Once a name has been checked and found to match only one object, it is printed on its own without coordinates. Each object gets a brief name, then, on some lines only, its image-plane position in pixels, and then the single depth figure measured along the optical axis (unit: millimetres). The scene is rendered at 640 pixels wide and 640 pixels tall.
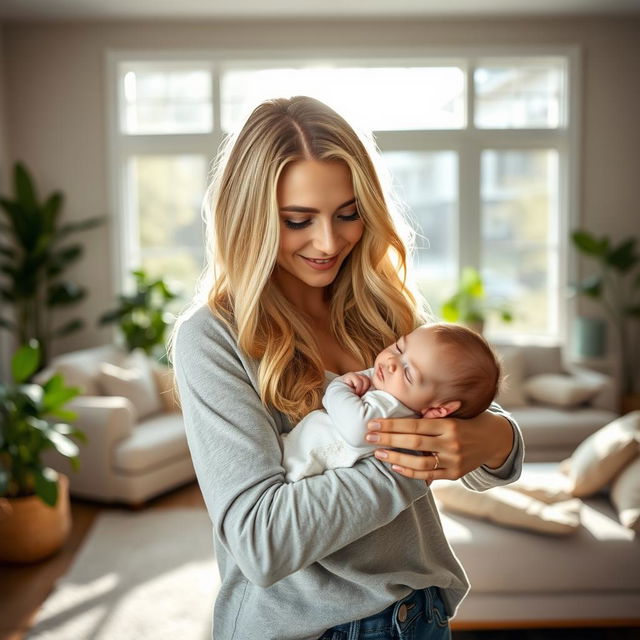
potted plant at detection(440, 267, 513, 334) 5473
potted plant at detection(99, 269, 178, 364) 5227
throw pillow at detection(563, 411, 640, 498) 2812
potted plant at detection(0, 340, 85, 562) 3258
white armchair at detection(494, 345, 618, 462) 4605
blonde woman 970
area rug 2836
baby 1083
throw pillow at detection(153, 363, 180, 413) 5082
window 5816
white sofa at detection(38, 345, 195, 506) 4230
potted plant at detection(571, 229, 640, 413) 5520
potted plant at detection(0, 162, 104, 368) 5285
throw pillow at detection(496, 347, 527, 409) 4957
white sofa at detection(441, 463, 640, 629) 2441
